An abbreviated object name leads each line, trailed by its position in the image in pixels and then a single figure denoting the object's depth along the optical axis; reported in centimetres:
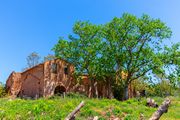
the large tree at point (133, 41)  1679
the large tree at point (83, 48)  1752
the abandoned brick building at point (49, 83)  1778
